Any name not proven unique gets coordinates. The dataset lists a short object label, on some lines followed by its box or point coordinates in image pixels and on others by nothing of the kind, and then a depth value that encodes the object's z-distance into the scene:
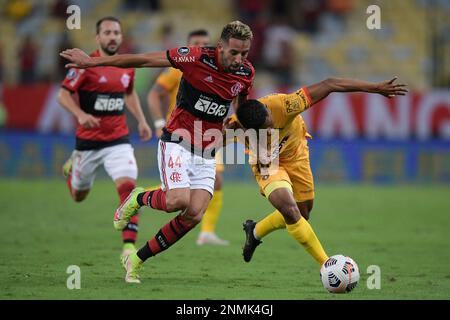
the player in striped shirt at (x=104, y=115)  20.42
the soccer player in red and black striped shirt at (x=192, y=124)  15.89
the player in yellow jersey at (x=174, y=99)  22.89
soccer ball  15.32
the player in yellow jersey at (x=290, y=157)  16.16
